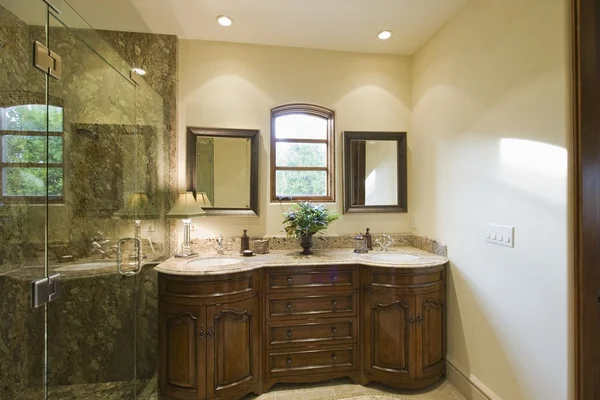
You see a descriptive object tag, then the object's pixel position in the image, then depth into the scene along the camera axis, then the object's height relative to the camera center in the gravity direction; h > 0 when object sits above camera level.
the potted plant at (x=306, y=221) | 2.35 -0.17
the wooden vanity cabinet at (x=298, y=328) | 1.86 -0.90
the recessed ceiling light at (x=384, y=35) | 2.39 +1.41
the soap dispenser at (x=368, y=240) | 2.49 -0.35
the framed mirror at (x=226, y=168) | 2.48 +0.29
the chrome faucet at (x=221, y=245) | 2.39 -0.39
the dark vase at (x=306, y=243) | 2.38 -0.36
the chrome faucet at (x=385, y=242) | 2.52 -0.37
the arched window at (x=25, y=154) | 1.52 +0.26
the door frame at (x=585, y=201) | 1.33 -0.01
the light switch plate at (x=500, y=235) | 1.66 -0.21
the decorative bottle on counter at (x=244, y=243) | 2.38 -0.35
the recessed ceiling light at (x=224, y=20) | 2.19 +1.41
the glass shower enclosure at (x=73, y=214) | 1.50 -0.08
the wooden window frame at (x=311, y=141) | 2.61 +0.56
